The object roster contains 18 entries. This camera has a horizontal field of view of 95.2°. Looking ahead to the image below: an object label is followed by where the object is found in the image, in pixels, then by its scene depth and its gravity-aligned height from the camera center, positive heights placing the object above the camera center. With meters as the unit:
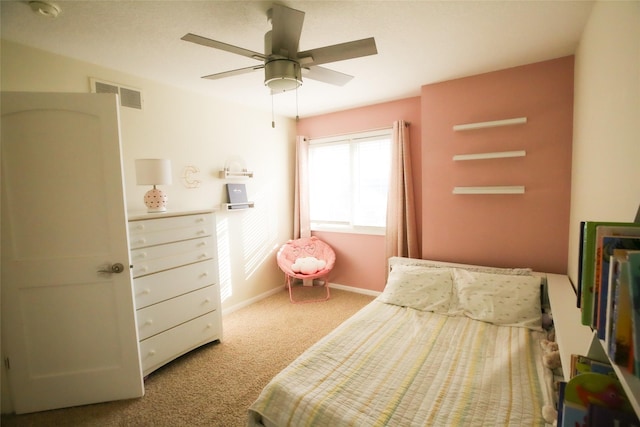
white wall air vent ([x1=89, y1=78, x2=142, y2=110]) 2.38 +0.91
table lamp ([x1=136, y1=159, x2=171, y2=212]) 2.38 +0.16
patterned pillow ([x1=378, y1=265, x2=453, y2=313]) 2.42 -0.87
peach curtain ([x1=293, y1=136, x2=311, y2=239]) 4.17 +0.01
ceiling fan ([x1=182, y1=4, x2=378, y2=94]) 1.46 +0.76
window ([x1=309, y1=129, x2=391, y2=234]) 3.76 +0.13
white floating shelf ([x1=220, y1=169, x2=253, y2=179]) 3.36 +0.25
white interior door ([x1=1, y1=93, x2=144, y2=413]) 1.80 -0.36
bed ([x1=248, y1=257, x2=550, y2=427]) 1.30 -0.98
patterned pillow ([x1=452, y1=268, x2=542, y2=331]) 2.12 -0.86
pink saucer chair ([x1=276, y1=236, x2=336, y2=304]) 3.76 -0.85
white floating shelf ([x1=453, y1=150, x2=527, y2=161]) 2.54 +0.28
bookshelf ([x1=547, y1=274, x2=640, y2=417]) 0.58 -0.76
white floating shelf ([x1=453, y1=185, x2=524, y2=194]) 2.58 -0.03
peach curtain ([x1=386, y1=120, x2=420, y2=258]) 3.39 -0.16
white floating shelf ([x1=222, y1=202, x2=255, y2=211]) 3.37 -0.14
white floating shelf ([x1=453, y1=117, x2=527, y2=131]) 2.53 +0.56
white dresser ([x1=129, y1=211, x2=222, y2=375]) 2.24 -0.73
